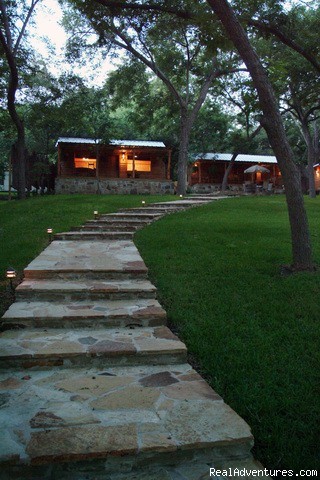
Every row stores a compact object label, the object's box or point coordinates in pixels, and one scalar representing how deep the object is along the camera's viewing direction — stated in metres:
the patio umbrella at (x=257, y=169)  24.05
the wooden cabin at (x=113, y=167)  21.02
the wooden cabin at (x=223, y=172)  26.84
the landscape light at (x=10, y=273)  4.59
